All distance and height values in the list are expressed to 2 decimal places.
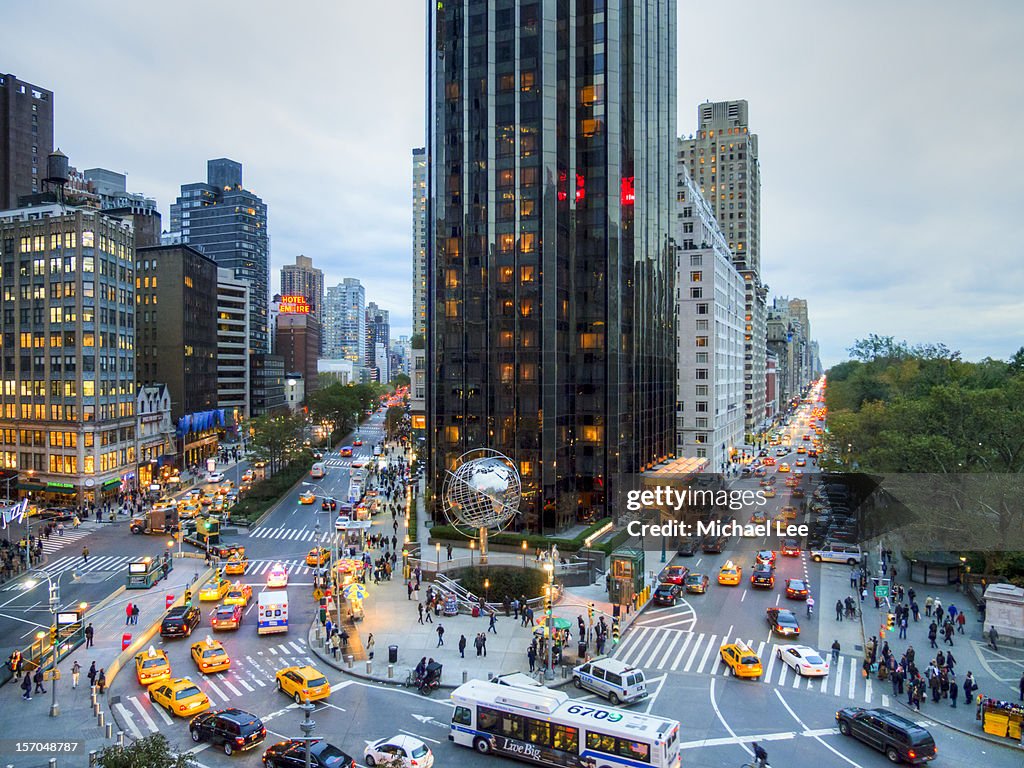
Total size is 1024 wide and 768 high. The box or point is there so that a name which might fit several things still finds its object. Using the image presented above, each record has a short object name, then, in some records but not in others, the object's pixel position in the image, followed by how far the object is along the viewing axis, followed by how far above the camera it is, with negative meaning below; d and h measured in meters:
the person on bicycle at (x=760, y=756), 22.61 -11.93
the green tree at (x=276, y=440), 89.62 -7.22
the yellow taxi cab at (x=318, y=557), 51.50 -13.19
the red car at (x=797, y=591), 44.72 -13.02
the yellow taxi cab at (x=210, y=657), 32.31 -12.64
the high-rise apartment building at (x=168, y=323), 109.38 +9.50
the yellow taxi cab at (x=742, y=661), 31.86 -12.57
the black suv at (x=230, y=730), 24.69 -12.29
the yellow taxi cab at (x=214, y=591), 44.78 -13.21
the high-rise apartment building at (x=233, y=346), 130.88 +7.07
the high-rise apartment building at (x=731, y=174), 167.25 +50.94
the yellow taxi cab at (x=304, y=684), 28.61 -12.34
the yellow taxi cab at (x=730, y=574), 48.69 -13.10
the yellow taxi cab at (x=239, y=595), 41.28 -12.76
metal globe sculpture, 45.06 -7.00
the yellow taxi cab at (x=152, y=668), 30.80 -12.53
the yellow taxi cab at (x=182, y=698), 27.83 -12.58
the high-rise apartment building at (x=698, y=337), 94.62 +6.47
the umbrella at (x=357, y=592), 40.28 -11.93
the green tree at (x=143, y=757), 17.78 -9.54
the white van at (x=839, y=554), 55.78 -13.47
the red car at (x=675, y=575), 47.41 -12.89
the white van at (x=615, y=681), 29.17 -12.51
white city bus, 22.41 -11.55
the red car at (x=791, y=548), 58.31 -13.53
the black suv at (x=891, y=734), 23.97 -12.22
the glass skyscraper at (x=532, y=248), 62.88 +12.55
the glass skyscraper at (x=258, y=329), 165.38 +13.34
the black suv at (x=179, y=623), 37.12 -12.71
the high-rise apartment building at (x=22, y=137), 130.00 +46.59
